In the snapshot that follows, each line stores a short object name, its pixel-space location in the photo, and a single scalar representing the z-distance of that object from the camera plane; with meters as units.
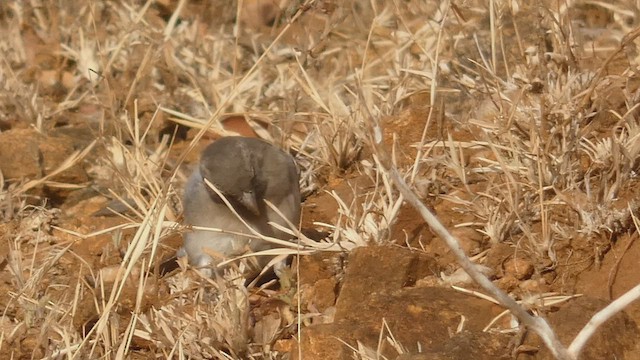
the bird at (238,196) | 8.62
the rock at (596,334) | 6.44
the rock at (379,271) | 7.75
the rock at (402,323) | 6.94
